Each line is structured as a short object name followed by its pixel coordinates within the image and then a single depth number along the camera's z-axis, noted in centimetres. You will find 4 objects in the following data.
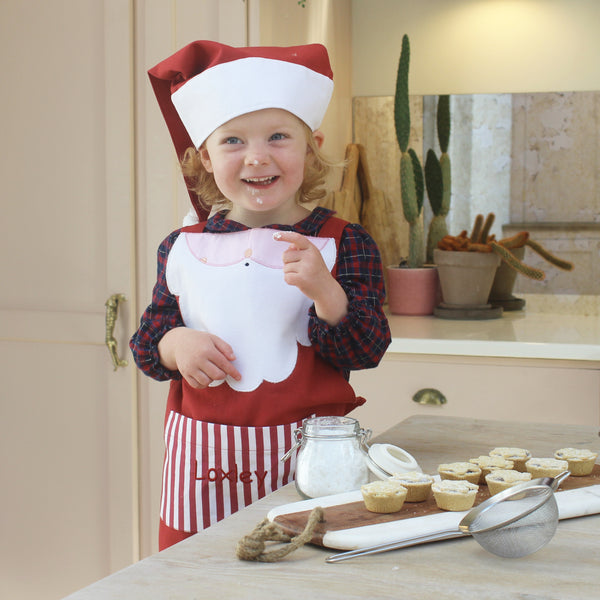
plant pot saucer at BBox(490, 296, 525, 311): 237
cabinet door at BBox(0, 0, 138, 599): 196
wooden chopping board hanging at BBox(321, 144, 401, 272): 238
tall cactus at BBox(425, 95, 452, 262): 240
